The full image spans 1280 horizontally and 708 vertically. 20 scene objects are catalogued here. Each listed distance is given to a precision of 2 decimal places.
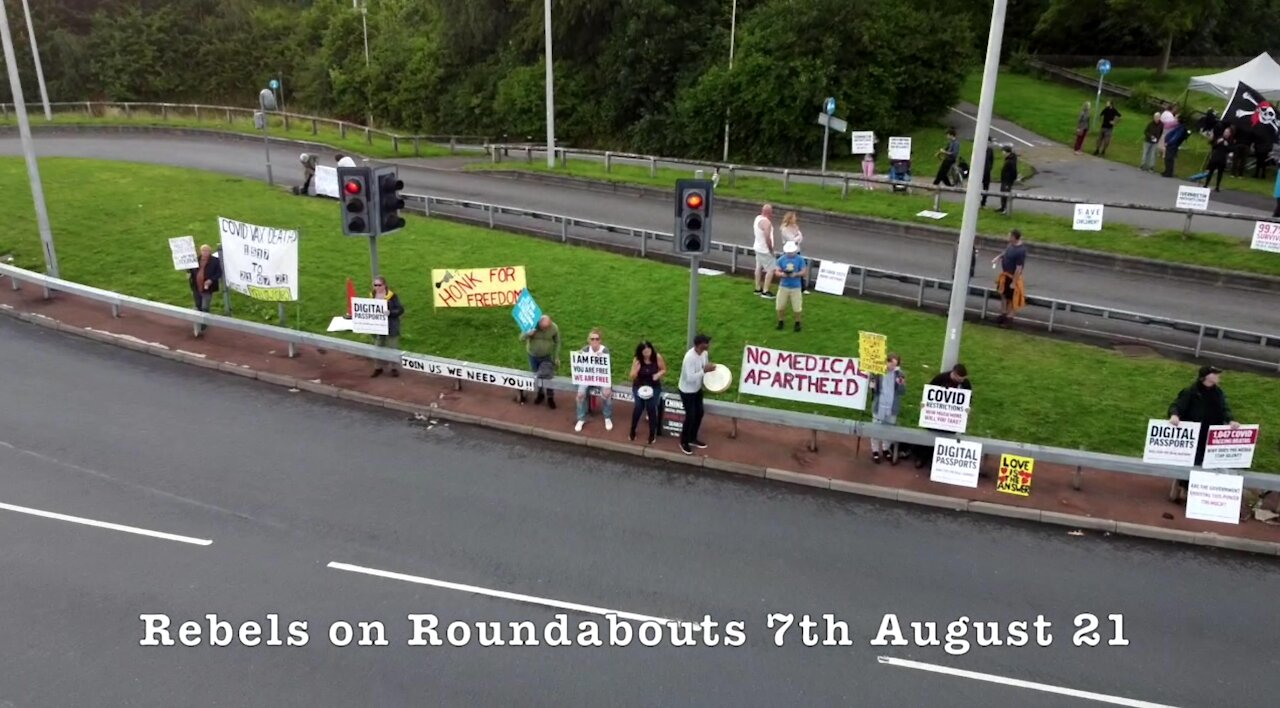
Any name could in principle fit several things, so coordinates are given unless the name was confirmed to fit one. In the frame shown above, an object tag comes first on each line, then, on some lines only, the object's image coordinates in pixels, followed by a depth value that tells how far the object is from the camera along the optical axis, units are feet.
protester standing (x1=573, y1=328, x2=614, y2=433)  43.39
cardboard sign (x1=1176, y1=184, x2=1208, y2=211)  68.85
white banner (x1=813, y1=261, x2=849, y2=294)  56.65
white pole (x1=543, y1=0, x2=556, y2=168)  102.68
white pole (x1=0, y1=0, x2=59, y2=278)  60.49
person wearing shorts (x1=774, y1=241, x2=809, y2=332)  51.96
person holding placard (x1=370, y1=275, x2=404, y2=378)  48.44
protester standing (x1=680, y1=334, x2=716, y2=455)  40.60
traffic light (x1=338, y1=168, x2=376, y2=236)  44.93
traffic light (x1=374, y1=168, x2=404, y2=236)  45.98
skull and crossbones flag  90.99
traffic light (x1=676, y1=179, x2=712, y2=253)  39.88
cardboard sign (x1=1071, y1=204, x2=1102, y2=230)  69.51
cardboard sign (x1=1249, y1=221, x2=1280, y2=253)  63.00
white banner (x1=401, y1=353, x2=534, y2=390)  46.01
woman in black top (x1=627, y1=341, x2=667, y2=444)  41.14
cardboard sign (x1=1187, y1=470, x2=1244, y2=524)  36.06
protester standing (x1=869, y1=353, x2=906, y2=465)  40.45
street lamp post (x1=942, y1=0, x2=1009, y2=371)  38.68
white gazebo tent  101.65
